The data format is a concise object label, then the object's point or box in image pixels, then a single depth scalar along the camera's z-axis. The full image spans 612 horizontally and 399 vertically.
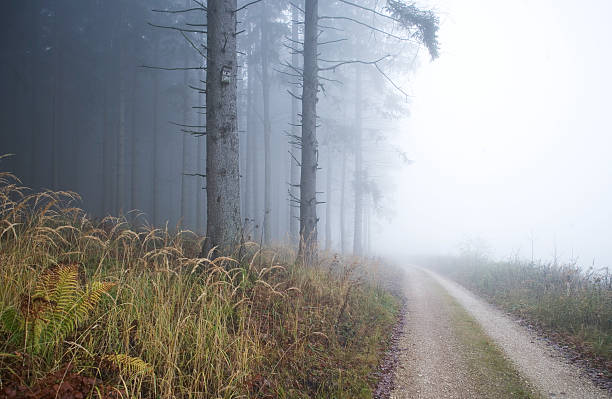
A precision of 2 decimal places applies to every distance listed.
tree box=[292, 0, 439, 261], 7.75
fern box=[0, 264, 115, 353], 2.16
